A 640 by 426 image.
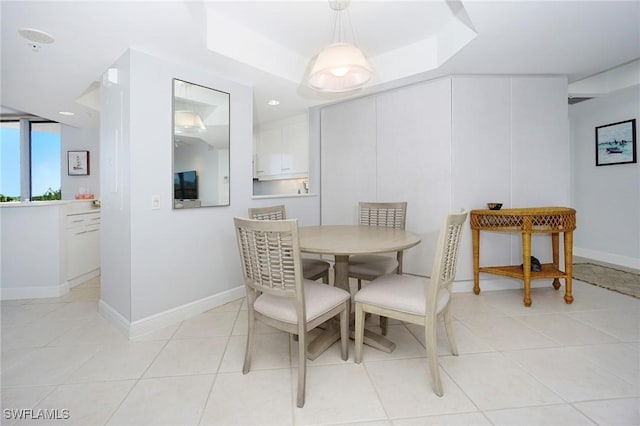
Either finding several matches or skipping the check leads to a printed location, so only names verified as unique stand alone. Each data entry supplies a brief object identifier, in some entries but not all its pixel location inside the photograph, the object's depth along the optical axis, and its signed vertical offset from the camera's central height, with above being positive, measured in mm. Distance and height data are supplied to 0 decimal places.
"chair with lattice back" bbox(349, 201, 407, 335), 2256 -417
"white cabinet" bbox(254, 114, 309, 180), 4453 +1027
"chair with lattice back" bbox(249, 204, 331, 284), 2343 -452
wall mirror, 2457 +602
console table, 2621 -161
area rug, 3061 -836
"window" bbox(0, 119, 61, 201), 4906 +926
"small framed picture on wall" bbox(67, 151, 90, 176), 5008 +861
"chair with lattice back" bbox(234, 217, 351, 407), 1454 -421
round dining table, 1660 -215
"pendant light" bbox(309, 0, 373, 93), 1826 +987
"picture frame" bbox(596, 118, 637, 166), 3797 +919
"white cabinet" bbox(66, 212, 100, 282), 3364 -400
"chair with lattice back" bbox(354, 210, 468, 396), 1532 -515
